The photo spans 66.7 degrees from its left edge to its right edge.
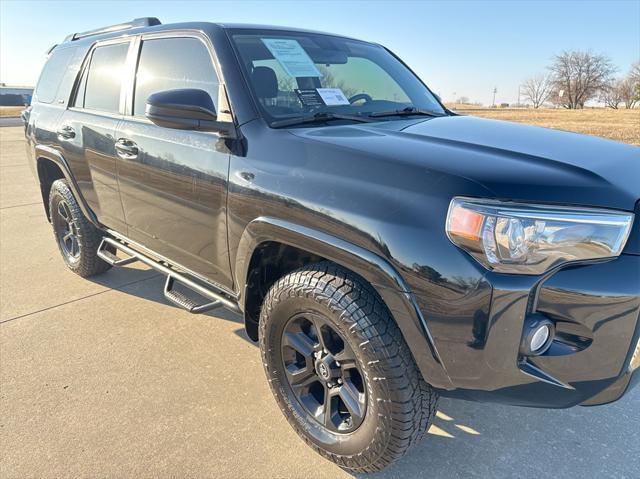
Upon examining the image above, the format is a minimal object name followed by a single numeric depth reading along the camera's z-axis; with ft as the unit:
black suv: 5.28
